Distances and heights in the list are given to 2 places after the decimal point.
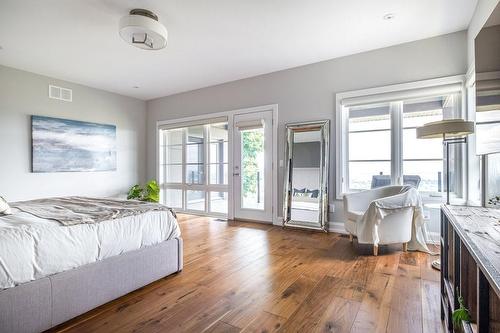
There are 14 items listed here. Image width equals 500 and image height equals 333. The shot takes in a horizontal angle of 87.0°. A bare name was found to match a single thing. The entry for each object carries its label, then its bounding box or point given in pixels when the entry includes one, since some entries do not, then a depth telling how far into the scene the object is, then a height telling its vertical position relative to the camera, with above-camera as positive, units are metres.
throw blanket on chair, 2.90 -0.56
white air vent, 4.66 +1.30
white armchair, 2.90 -0.63
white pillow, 1.93 -0.32
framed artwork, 4.45 +0.37
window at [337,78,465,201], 3.37 +0.32
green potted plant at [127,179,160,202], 5.52 -0.58
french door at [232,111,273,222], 4.61 +0.00
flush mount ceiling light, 2.63 +1.40
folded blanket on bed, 1.90 -0.37
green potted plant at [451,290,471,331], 1.02 -0.59
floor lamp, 2.45 +0.35
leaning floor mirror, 4.02 -0.15
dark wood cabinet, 0.82 -0.41
